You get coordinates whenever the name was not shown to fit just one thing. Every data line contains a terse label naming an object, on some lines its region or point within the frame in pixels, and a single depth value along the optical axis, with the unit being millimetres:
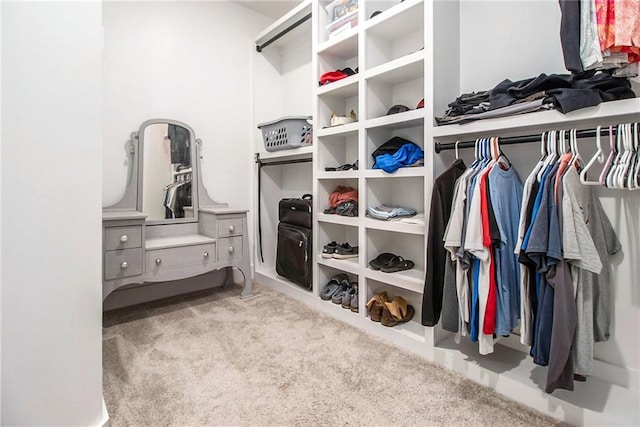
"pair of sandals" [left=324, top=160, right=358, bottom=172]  2409
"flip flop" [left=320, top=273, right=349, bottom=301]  2500
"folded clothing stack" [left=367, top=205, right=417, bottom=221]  2135
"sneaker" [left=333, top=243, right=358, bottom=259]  2482
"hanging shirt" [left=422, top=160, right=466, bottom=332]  1714
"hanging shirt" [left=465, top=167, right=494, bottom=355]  1470
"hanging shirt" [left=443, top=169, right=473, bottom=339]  1559
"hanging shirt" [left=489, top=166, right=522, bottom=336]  1449
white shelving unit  1421
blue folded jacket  2023
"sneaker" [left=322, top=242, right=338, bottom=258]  2518
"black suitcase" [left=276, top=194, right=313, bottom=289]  2662
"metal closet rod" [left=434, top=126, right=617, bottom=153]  1325
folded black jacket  1291
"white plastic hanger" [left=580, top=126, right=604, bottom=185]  1268
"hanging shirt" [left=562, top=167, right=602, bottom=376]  1207
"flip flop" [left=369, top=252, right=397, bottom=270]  2166
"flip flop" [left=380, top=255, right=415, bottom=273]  2107
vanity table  2305
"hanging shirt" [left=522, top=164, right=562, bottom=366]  1253
